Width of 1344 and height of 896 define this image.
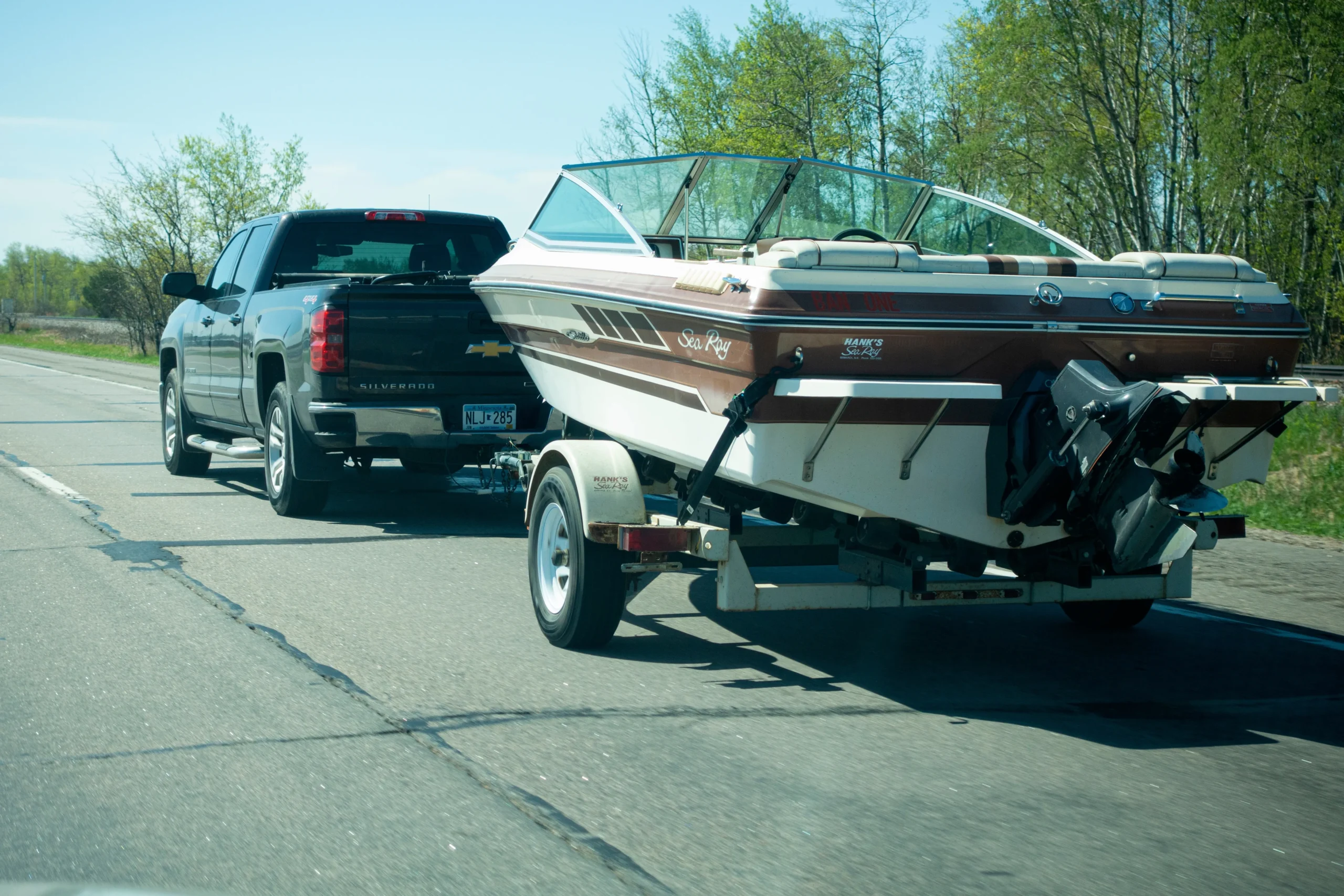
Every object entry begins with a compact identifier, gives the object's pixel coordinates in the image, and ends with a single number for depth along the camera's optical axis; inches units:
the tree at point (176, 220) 1710.1
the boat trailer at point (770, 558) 208.8
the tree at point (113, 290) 1771.7
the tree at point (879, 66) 1414.9
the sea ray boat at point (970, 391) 187.0
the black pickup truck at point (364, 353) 355.9
